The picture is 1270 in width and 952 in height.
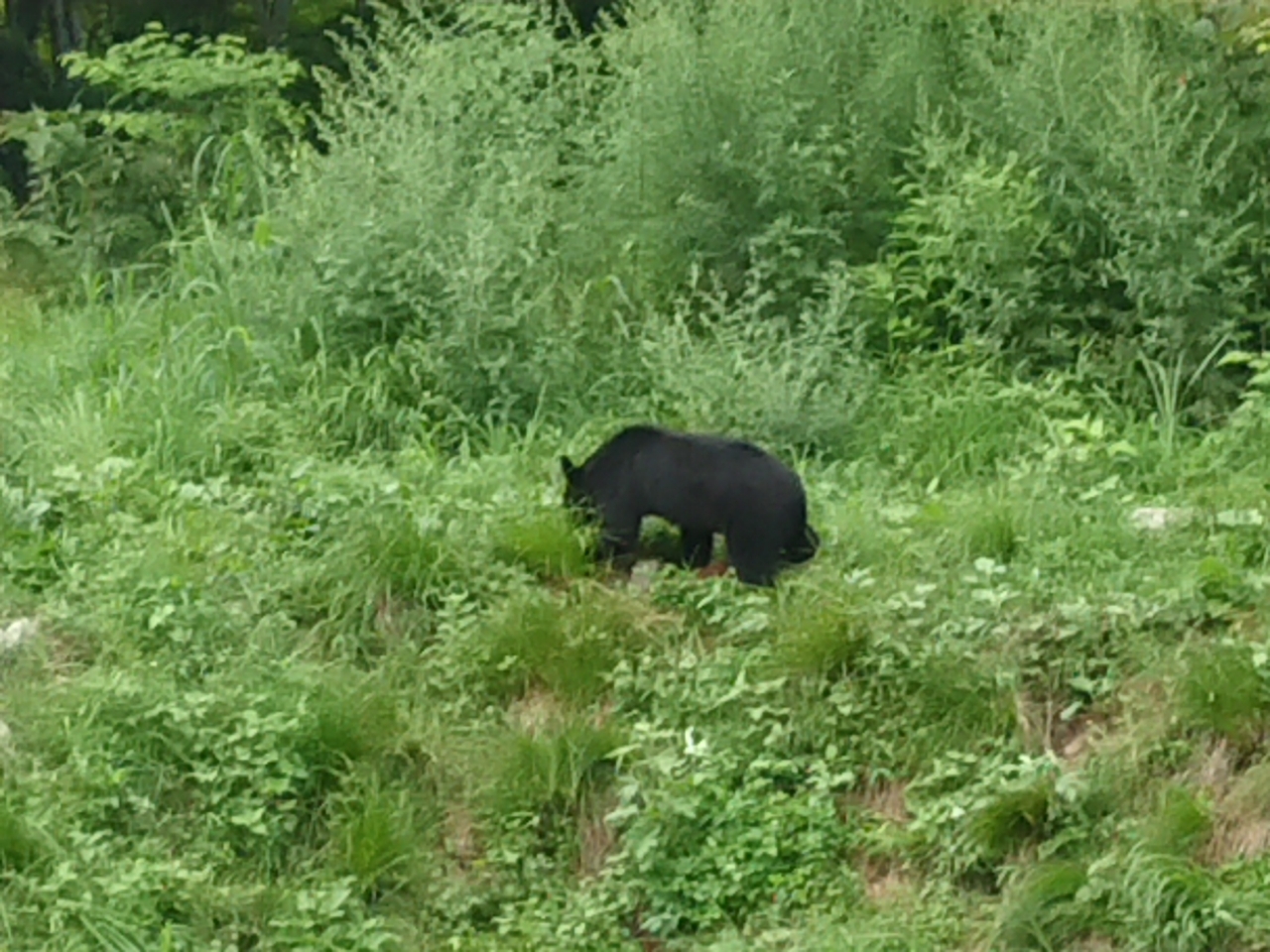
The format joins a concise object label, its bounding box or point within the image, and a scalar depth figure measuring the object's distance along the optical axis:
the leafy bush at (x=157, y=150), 22.69
